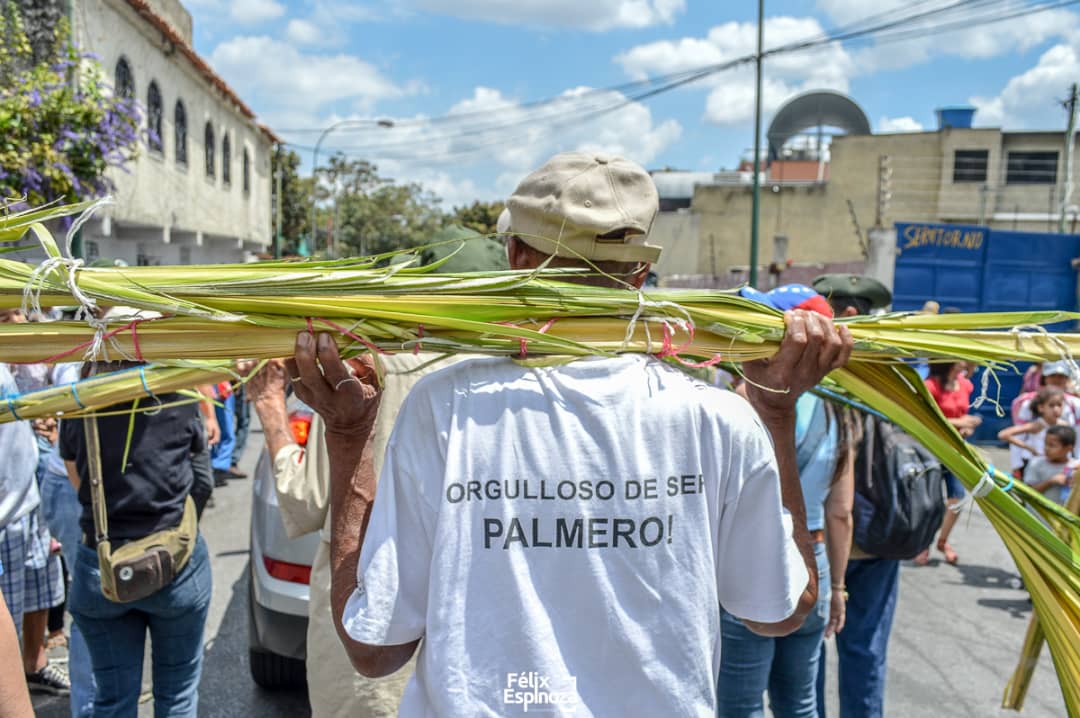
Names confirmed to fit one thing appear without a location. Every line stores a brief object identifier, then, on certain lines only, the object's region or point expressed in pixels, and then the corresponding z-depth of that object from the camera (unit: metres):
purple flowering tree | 6.69
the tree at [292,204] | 33.75
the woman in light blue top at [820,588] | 2.89
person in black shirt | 2.95
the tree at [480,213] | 42.59
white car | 3.66
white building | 13.83
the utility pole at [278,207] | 24.34
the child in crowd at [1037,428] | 6.35
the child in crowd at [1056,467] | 5.77
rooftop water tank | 31.52
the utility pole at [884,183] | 26.82
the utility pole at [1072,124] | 24.15
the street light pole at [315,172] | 27.89
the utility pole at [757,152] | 17.25
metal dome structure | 33.16
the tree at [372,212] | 50.17
